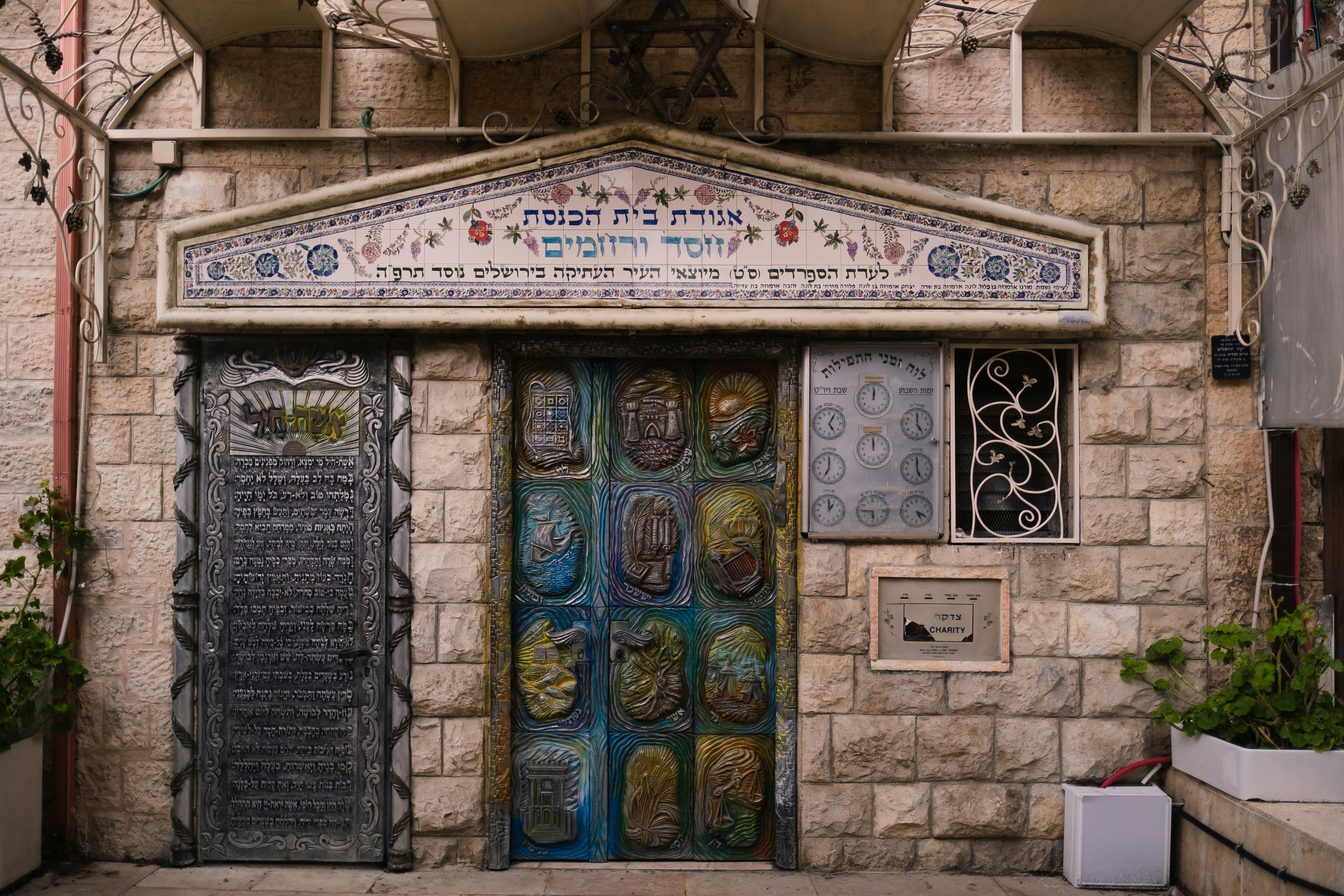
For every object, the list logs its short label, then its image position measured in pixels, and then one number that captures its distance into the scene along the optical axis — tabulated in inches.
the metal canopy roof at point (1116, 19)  159.3
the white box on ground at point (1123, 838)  161.6
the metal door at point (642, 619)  175.2
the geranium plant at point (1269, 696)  151.5
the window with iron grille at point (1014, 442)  172.7
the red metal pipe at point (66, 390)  171.2
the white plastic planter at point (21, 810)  156.1
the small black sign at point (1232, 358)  168.4
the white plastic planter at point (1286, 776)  148.2
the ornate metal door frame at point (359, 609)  170.4
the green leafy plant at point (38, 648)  157.4
